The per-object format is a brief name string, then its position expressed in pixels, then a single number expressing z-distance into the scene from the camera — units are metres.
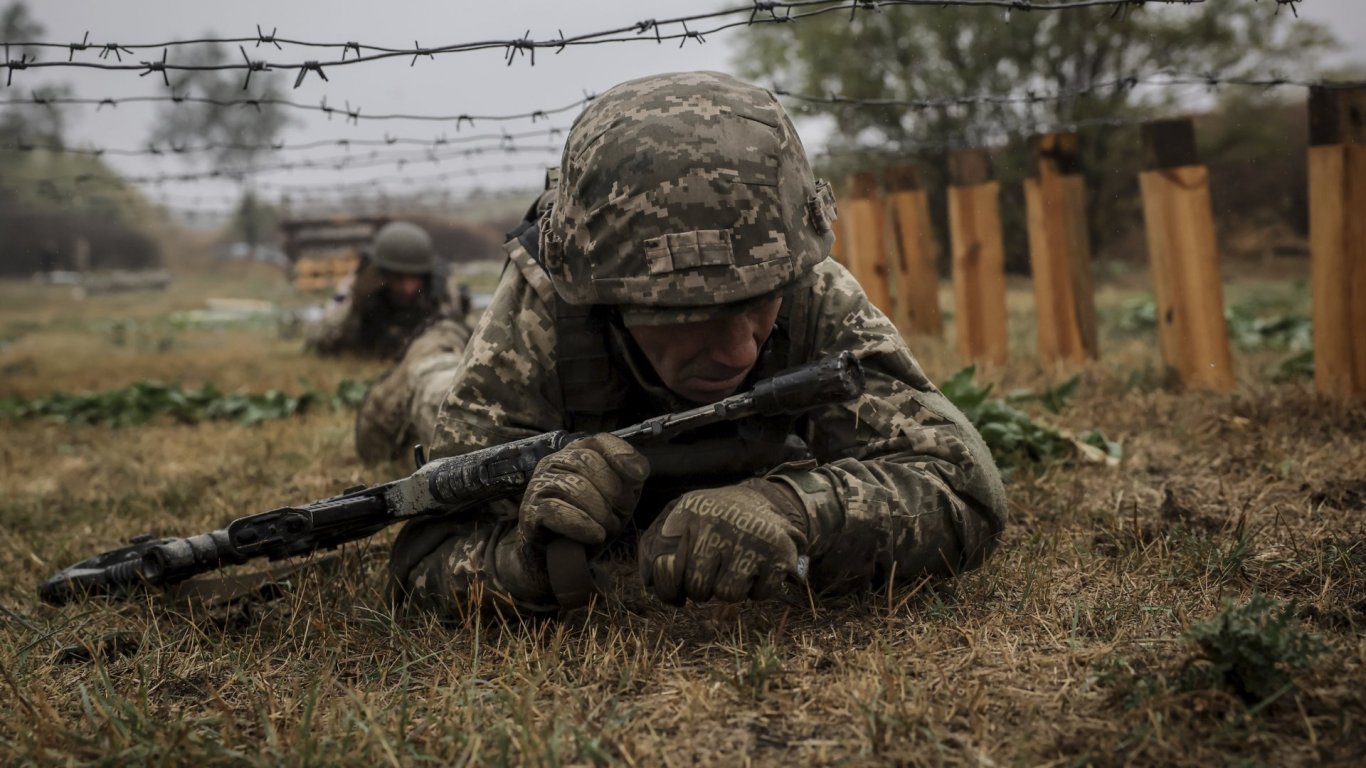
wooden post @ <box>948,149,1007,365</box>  6.44
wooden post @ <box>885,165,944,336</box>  6.99
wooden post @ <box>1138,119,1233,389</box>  5.14
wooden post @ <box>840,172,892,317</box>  7.17
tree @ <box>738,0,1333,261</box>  17.03
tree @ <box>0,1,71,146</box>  30.00
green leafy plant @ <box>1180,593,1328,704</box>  1.86
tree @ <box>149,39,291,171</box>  42.34
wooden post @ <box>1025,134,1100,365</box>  5.95
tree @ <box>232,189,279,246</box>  36.53
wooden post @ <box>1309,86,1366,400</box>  4.47
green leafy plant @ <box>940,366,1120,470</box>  3.97
